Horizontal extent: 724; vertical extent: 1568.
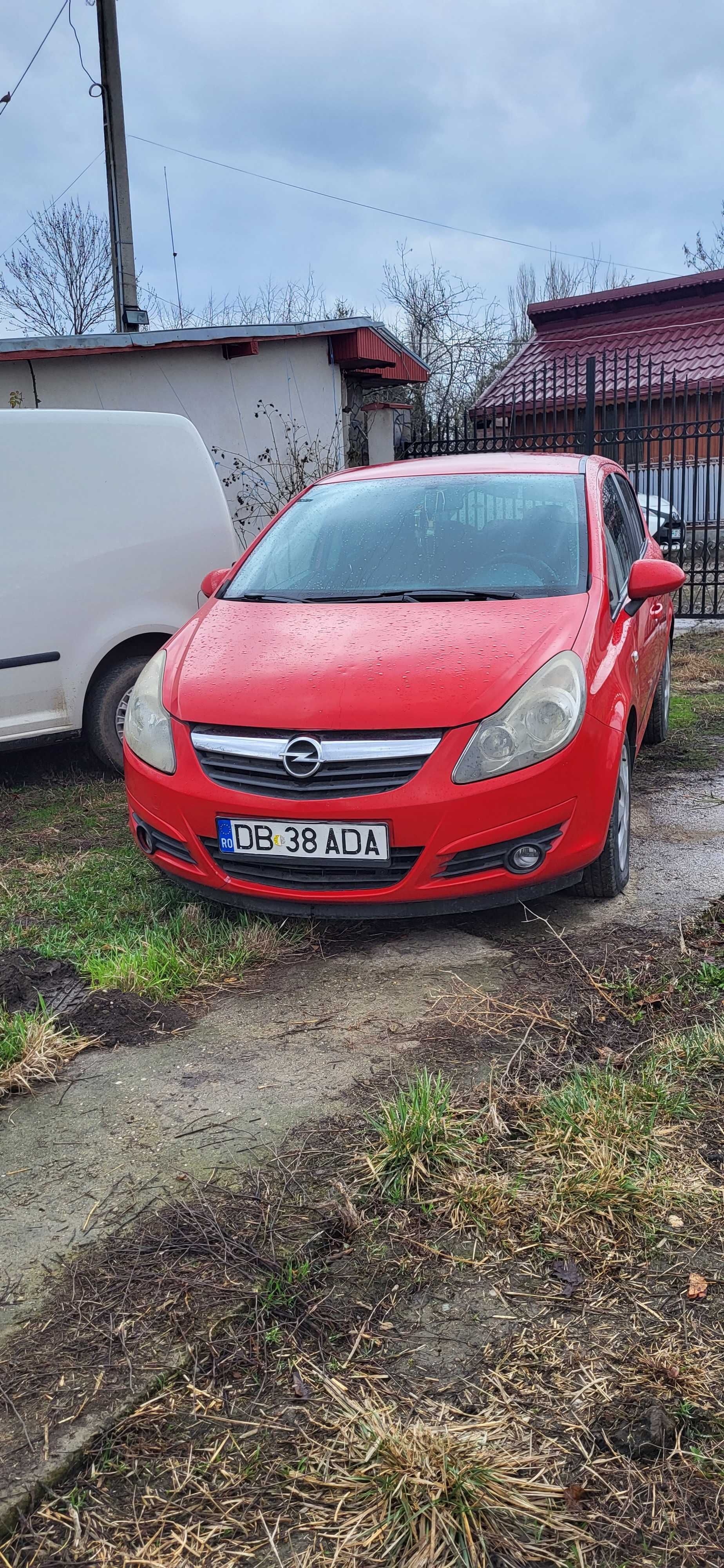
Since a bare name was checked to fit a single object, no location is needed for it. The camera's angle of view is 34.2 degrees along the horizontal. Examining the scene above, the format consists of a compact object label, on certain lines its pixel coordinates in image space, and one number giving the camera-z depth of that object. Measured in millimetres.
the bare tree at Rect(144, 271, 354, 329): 32312
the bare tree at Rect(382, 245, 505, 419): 26391
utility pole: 12906
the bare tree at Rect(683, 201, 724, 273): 36062
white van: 5973
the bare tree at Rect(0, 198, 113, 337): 35531
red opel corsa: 3461
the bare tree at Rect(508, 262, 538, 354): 29531
